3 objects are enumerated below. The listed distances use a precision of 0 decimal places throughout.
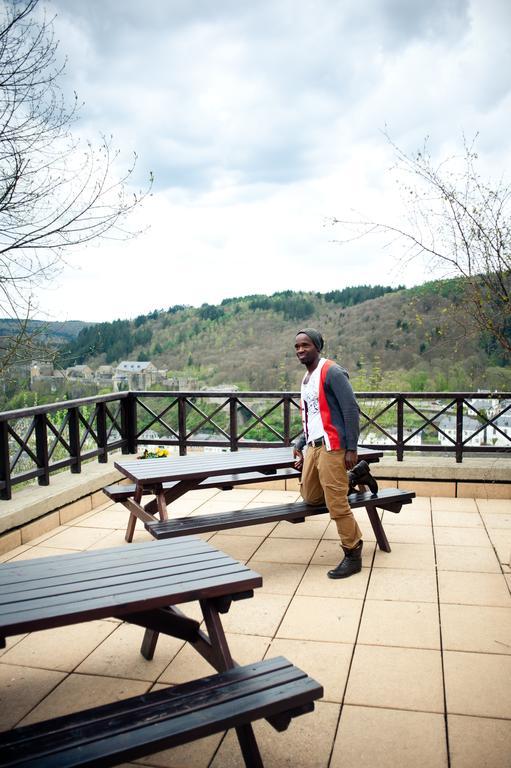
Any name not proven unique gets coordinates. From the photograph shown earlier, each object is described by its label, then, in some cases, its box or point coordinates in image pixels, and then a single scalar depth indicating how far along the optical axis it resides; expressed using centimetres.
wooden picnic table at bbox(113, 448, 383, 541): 407
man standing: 362
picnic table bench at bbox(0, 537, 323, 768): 153
